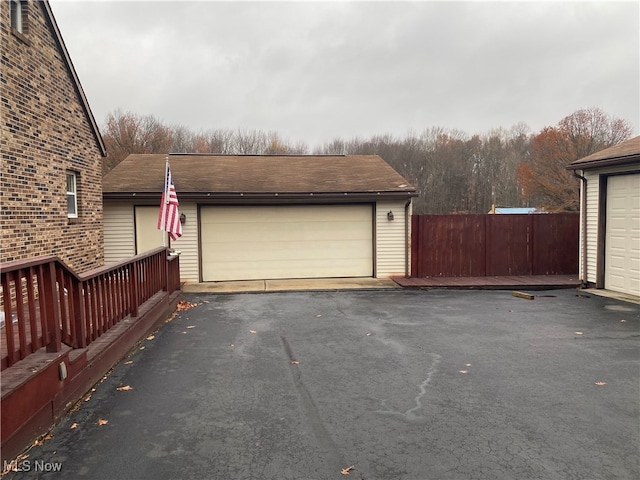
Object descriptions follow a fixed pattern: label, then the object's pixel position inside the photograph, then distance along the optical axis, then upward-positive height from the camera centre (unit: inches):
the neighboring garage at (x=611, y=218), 366.9 -0.4
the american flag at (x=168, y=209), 352.8 +13.0
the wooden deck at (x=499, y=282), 425.4 -64.6
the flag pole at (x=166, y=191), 352.2 +27.6
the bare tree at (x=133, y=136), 1482.5 +321.9
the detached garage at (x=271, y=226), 464.4 -3.1
